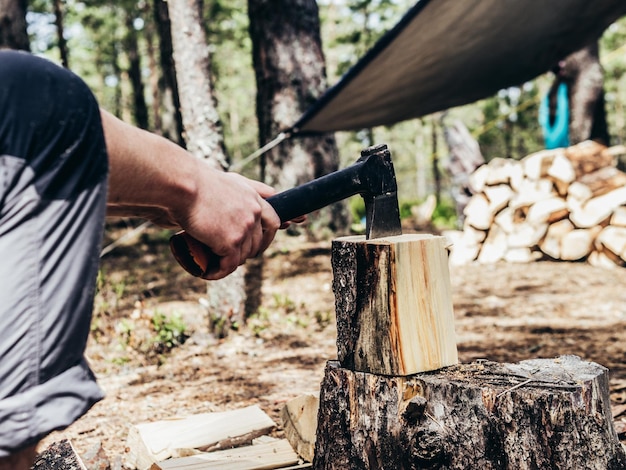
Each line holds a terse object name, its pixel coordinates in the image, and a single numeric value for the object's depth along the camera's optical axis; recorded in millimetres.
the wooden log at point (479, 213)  6824
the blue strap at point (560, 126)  7594
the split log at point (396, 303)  1740
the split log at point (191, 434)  2217
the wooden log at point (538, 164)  6586
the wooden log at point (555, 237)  6324
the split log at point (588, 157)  6473
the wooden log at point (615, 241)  5844
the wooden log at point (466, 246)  6781
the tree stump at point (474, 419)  1633
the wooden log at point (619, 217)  5914
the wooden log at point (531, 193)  6543
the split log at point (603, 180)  6288
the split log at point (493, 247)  6629
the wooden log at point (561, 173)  6352
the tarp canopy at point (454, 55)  3910
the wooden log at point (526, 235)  6391
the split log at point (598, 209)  6043
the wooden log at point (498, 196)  6832
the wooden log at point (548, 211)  6336
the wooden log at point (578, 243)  6152
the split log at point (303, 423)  2150
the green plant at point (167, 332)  3885
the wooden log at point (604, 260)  5934
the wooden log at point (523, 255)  6488
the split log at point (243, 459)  2043
